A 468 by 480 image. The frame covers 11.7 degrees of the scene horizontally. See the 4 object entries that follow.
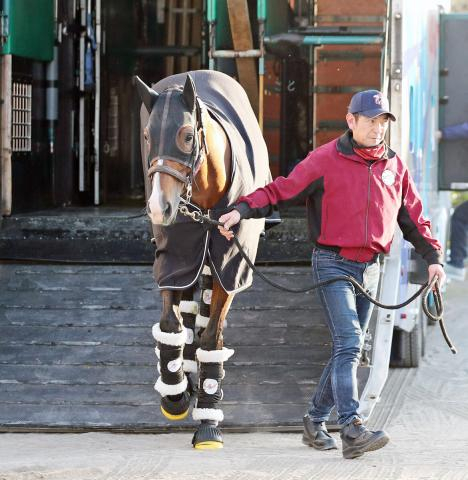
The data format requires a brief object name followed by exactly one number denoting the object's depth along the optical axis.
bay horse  9.73
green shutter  15.95
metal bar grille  16.29
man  10.27
